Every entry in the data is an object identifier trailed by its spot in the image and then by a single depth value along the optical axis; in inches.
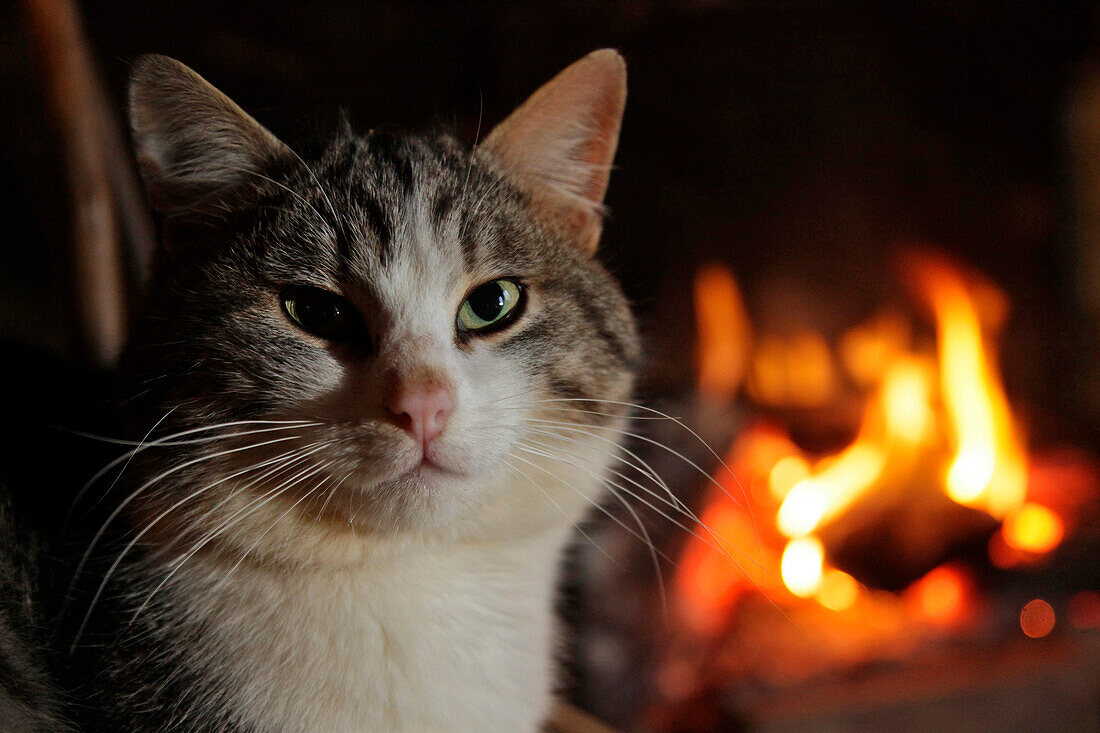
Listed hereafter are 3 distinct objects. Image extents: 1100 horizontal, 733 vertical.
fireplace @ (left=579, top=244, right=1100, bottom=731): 23.2
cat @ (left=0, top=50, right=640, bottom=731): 16.1
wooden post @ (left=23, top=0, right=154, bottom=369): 19.2
